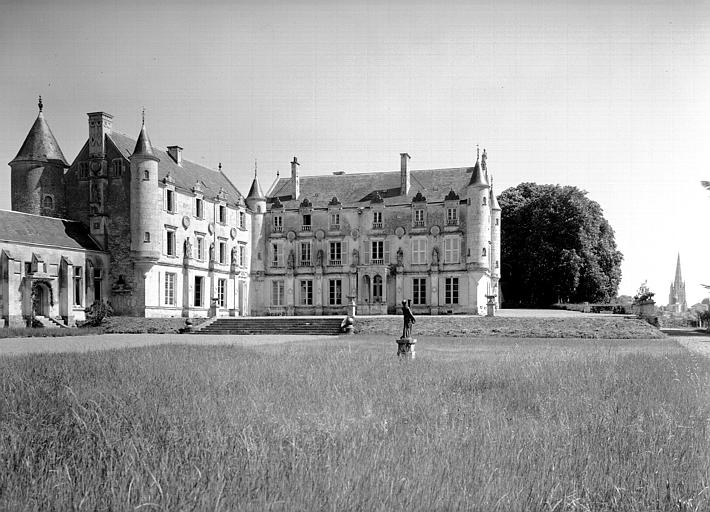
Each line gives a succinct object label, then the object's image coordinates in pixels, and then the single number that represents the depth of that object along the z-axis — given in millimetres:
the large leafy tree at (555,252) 58031
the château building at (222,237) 40125
